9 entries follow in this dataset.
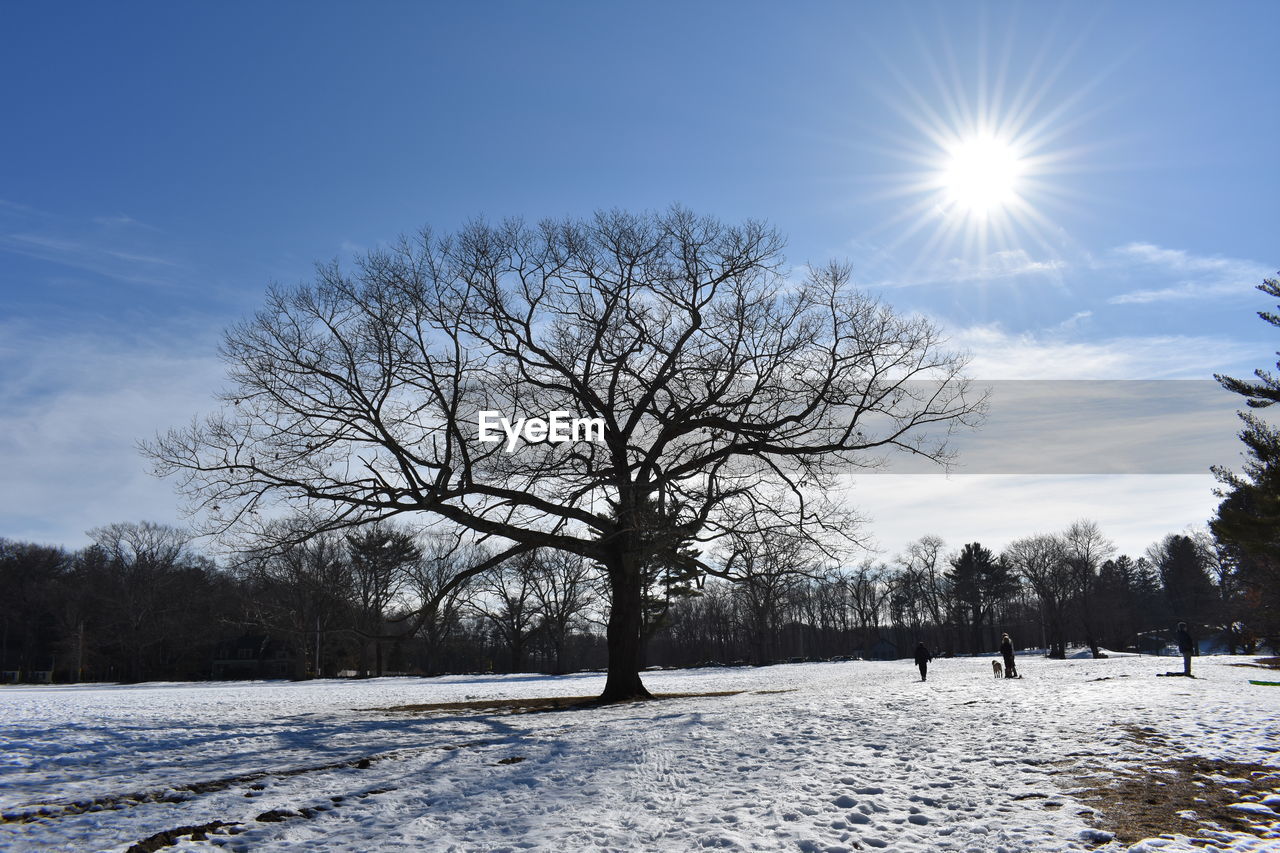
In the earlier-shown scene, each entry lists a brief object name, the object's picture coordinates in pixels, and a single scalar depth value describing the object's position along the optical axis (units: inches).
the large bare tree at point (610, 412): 757.3
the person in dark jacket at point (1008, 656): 1044.2
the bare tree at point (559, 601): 929.5
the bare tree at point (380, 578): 1343.0
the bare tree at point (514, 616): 2426.2
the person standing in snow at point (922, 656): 1103.4
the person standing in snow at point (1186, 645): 967.6
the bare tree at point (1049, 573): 3065.9
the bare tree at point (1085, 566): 3058.6
